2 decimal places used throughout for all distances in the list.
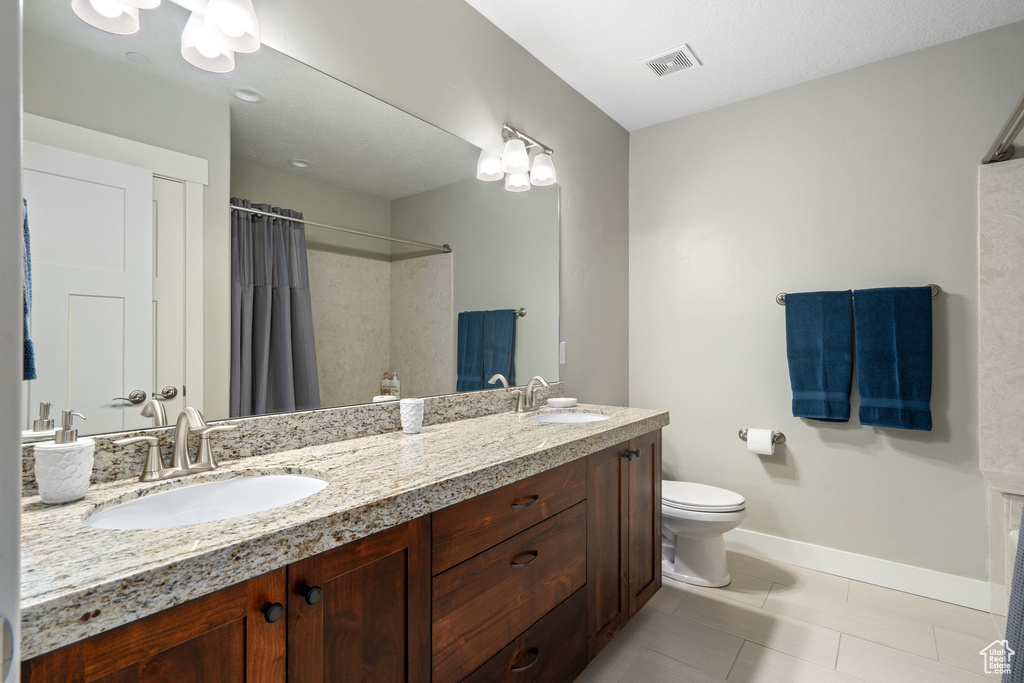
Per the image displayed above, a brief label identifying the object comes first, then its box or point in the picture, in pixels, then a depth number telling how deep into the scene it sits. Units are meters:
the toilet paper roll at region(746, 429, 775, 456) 2.58
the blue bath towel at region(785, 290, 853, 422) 2.41
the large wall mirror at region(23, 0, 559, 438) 0.98
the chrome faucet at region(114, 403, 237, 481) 1.03
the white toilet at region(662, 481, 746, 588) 2.23
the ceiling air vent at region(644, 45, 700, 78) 2.33
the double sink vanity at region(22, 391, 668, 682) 0.62
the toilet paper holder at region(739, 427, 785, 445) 2.62
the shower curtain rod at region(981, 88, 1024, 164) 1.66
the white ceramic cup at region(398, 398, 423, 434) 1.59
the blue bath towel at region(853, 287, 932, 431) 2.21
